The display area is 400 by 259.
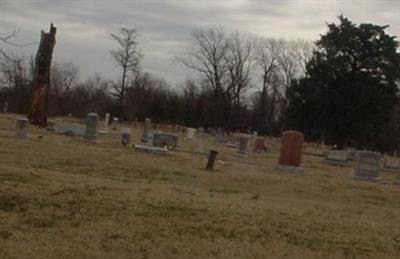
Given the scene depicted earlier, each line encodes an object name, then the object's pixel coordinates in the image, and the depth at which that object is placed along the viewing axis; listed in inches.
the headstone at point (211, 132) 2511.1
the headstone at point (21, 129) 938.1
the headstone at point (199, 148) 1181.2
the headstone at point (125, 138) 1089.3
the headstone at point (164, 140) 1131.3
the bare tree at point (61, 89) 3174.2
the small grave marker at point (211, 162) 796.6
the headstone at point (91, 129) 1065.2
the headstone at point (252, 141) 1595.5
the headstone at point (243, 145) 1316.4
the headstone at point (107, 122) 1863.3
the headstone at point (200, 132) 2253.1
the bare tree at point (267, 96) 3453.0
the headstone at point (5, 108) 2414.4
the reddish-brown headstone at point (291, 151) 984.3
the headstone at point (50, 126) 1251.8
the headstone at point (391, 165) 1523.1
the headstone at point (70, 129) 1195.9
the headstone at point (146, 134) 1323.8
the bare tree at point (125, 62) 3357.5
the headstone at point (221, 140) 1806.1
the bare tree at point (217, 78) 3221.0
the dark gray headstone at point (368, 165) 1028.5
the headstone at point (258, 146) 1528.1
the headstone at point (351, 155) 1700.3
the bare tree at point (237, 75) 3265.3
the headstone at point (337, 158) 1545.3
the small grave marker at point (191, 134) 1838.1
